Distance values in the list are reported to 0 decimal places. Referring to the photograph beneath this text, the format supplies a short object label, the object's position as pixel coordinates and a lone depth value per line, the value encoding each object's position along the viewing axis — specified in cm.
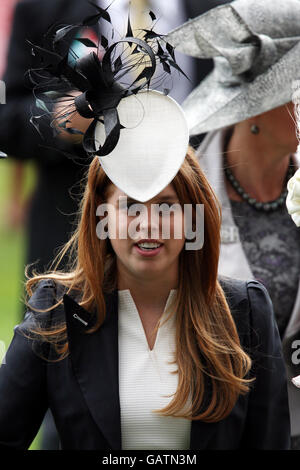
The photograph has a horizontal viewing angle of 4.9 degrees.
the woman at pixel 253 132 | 597
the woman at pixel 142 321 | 547
